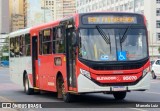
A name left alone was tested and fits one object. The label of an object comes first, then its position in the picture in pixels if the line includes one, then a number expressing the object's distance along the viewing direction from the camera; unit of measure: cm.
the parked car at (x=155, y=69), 3950
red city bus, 1560
